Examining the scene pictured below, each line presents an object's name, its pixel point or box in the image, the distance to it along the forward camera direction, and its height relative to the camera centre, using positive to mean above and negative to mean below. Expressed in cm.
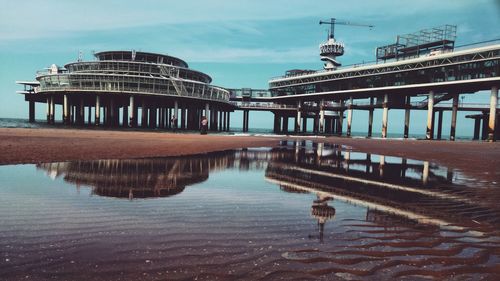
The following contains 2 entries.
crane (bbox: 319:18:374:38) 11450 +3652
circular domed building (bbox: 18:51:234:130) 6519 +676
